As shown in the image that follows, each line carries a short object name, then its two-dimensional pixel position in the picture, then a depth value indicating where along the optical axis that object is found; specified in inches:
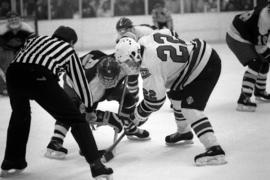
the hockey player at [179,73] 171.7
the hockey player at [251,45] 263.1
